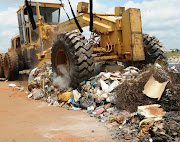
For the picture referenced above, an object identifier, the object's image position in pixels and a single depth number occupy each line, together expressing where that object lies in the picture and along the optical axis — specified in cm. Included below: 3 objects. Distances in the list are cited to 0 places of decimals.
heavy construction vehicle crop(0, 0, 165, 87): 523
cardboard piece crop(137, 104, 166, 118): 335
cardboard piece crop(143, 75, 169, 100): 384
